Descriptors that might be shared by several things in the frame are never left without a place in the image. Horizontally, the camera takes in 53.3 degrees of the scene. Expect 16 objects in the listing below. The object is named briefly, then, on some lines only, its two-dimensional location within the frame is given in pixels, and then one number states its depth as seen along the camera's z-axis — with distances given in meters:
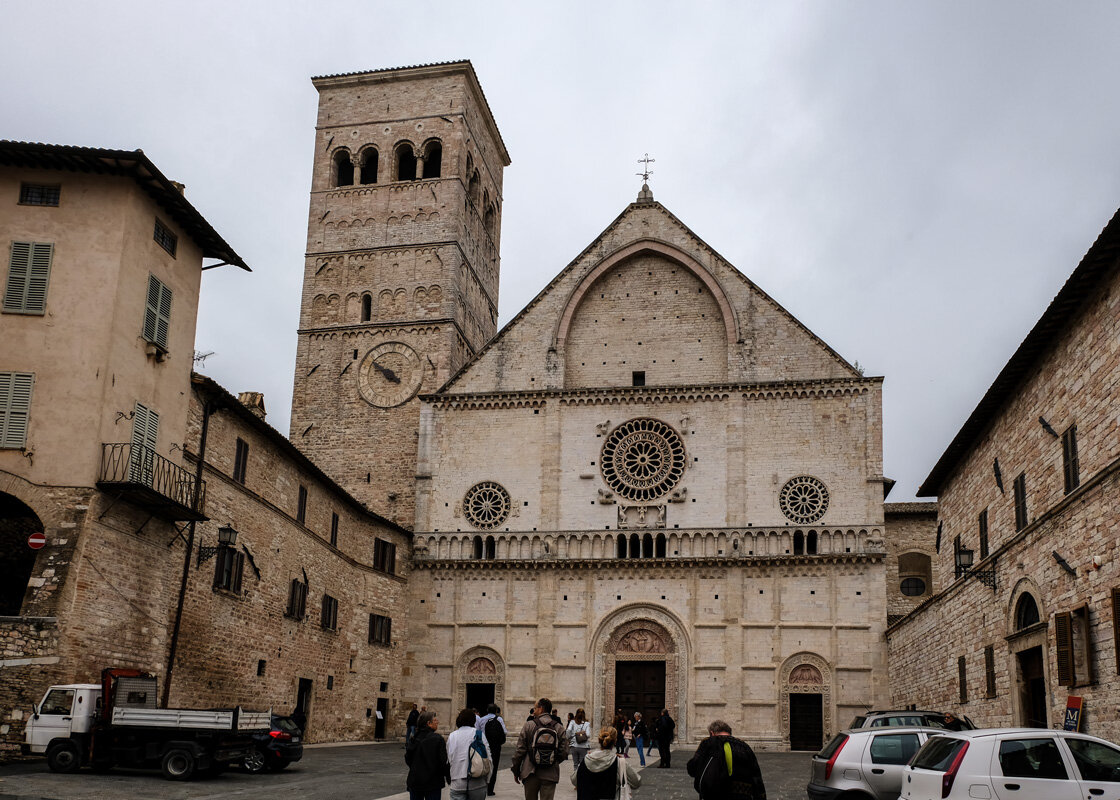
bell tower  42.28
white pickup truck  18.84
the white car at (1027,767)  11.85
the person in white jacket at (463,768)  12.41
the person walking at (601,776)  11.95
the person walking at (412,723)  26.33
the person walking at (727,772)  10.77
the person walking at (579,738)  19.44
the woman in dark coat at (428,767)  12.49
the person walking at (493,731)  17.30
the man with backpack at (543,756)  13.60
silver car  15.01
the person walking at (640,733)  27.33
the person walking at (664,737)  26.20
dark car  21.22
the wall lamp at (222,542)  24.94
